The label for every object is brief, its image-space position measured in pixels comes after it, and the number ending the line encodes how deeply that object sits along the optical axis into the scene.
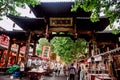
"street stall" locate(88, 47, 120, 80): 4.37
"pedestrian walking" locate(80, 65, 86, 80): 7.38
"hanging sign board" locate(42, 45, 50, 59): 16.40
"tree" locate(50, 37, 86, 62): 14.33
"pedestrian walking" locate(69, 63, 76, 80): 8.40
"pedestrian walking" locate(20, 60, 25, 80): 7.46
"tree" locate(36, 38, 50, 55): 23.85
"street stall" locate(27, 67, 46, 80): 6.69
